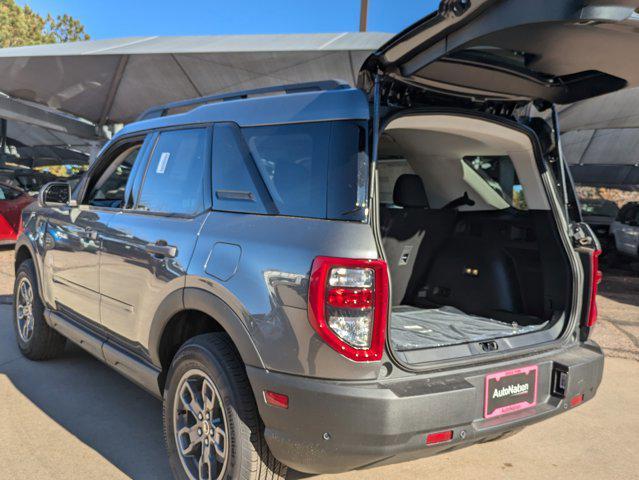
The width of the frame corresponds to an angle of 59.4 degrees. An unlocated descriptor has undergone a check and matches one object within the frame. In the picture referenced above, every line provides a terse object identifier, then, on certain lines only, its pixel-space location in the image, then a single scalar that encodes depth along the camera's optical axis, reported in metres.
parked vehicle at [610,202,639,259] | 12.84
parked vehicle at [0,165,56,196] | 15.89
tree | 43.28
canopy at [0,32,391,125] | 11.27
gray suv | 2.17
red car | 11.20
